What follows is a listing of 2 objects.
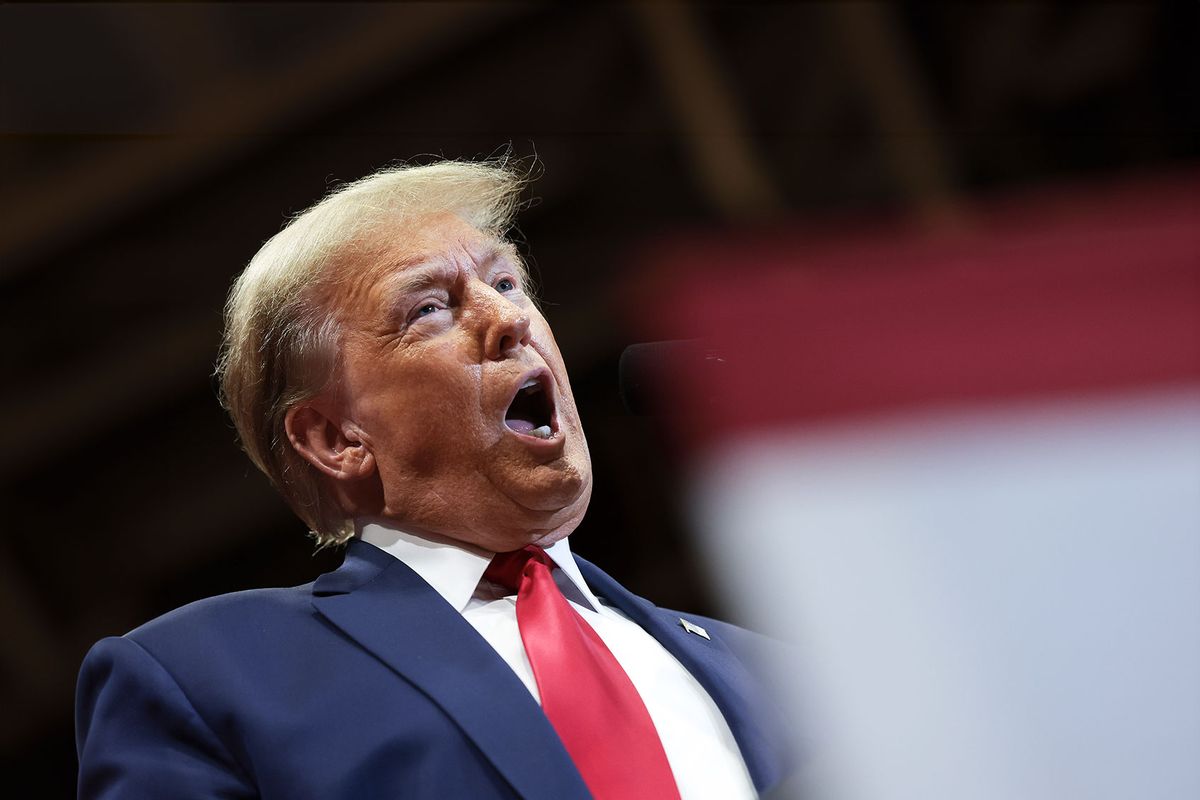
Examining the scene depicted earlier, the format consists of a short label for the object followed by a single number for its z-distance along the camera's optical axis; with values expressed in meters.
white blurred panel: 1.97
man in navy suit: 3.53
